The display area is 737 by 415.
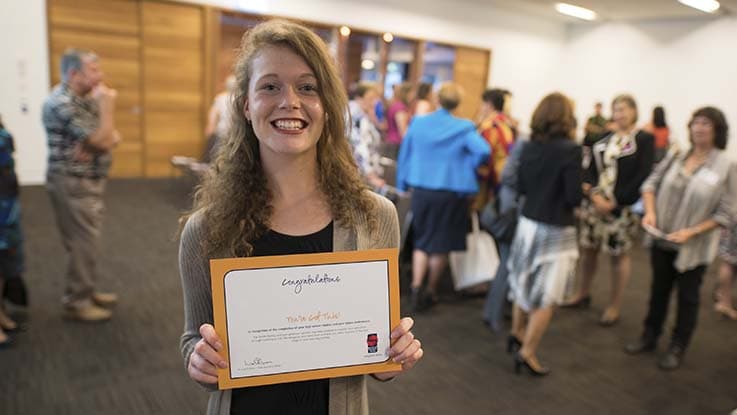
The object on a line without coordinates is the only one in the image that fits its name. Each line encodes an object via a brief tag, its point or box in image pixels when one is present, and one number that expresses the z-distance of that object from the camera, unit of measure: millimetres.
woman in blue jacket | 3582
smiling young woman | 1009
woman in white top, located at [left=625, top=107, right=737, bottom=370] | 2844
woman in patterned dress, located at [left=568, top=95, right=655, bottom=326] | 3398
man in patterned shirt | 2957
